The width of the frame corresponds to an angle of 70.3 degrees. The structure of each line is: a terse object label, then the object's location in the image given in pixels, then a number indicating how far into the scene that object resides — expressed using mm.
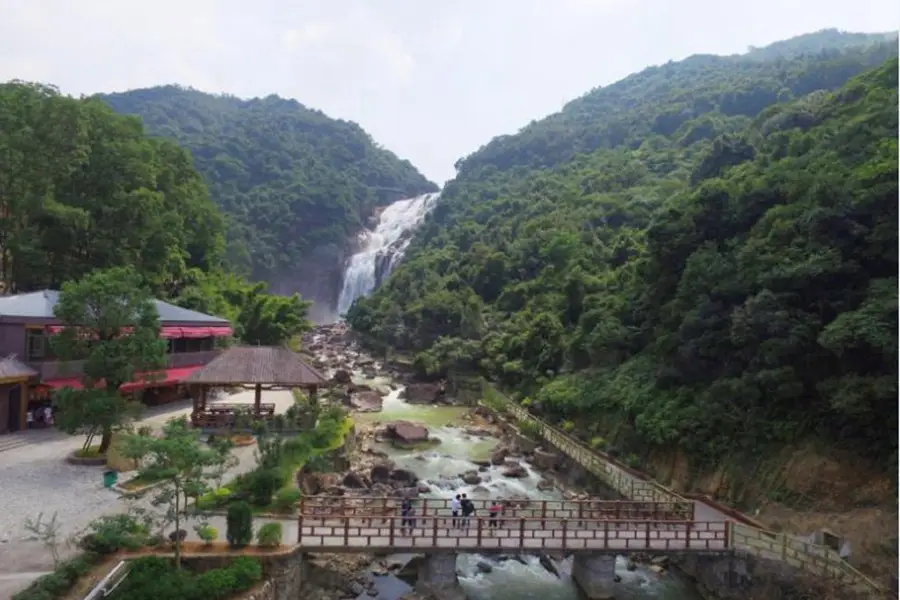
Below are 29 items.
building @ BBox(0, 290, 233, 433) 24234
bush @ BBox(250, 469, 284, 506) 17625
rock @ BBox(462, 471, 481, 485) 25812
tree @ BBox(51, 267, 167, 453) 19953
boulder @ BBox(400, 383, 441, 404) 43875
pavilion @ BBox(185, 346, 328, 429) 25281
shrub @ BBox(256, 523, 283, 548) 14781
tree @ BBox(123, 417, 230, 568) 13469
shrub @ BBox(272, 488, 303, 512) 17531
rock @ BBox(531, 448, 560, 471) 28078
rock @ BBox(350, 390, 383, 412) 40438
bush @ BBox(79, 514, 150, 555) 13734
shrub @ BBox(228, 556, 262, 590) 13484
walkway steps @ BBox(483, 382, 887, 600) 14742
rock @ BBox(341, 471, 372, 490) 23594
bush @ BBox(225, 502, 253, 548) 14438
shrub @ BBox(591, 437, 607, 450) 27097
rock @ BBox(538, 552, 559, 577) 18094
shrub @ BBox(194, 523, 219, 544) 14242
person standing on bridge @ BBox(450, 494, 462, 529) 17531
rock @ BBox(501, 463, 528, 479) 27016
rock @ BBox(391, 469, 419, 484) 25594
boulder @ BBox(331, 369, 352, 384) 46281
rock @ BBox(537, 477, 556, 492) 25484
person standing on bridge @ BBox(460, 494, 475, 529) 17494
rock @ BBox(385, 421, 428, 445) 32031
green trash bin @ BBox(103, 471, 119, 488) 18766
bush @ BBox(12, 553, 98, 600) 11586
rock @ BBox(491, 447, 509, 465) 28812
